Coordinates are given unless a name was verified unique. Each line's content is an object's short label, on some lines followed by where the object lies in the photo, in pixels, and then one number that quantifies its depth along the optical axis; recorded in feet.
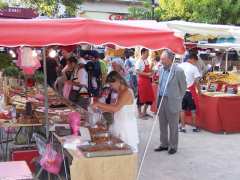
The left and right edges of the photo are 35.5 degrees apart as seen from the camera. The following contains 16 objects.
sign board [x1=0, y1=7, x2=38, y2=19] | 35.86
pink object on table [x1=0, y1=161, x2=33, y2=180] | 11.62
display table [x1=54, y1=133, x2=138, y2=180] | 14.15
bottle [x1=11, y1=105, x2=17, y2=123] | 18.51
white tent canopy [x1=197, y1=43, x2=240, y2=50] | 45.46
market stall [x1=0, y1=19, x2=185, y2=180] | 13.01
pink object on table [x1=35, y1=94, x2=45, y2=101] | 23.06
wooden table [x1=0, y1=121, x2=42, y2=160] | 17.76
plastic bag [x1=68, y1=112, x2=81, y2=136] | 16.74
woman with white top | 16.56
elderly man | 22.15
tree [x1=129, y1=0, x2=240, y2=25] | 65.91
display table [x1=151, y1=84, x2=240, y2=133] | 27.70
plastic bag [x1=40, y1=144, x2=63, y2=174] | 15.92
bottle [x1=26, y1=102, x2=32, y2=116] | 19.26
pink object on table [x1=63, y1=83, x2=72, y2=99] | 26.44
